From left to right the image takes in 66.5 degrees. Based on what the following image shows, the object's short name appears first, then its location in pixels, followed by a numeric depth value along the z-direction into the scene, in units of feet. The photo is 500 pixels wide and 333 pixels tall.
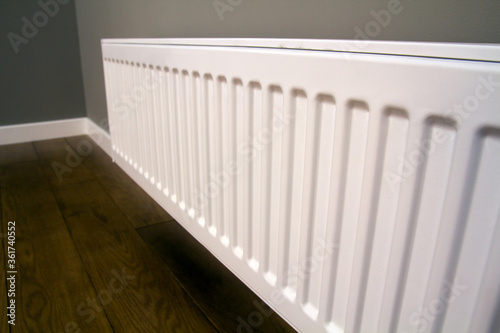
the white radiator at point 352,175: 1.02
